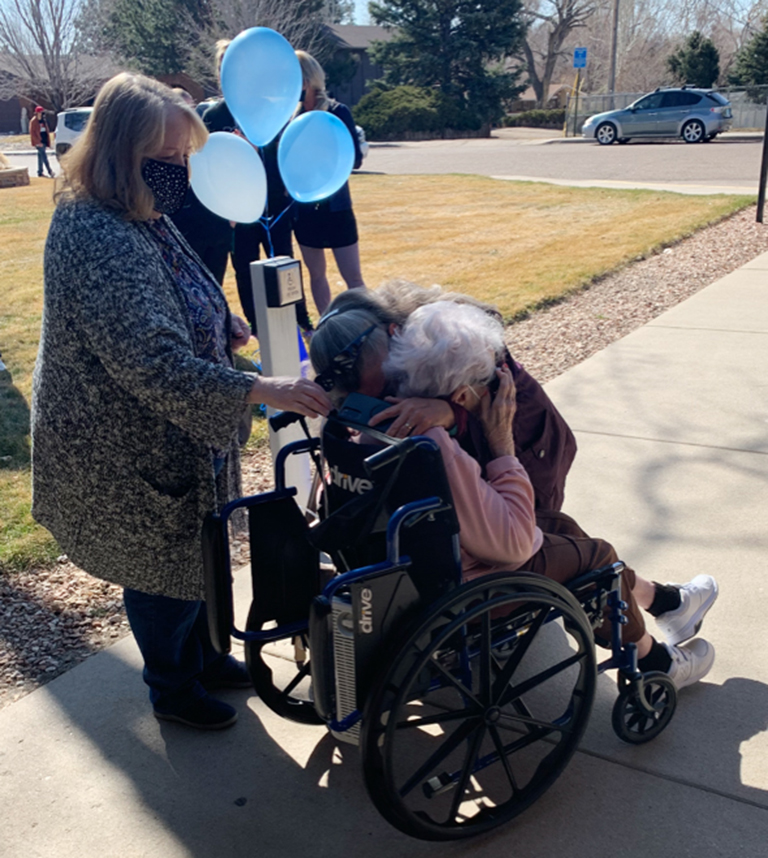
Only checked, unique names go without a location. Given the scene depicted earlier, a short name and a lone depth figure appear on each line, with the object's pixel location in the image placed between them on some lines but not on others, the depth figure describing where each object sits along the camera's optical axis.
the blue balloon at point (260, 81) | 3.71
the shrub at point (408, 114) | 35.41
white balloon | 3.68
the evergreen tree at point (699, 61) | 36.66
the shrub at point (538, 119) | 40.88
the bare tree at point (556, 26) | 53.25
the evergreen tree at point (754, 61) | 33.38
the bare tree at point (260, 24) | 37.19
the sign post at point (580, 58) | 29.48
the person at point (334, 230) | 5.79
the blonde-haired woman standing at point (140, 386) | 2.13
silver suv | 23.17
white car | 20.75
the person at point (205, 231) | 5.38
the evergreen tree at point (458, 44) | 39.56
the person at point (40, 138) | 24.00
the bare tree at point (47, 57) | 34.16
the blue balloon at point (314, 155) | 3.94
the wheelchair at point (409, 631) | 1.90
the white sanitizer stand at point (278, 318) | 3.15
